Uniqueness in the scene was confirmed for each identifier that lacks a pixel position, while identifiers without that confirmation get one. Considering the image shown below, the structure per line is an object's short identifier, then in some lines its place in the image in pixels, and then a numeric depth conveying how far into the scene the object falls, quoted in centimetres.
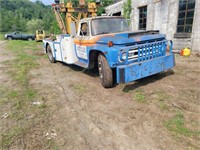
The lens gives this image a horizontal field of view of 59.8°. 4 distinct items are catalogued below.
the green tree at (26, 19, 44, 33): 6225
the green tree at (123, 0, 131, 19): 1384
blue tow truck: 420
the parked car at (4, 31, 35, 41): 2692
